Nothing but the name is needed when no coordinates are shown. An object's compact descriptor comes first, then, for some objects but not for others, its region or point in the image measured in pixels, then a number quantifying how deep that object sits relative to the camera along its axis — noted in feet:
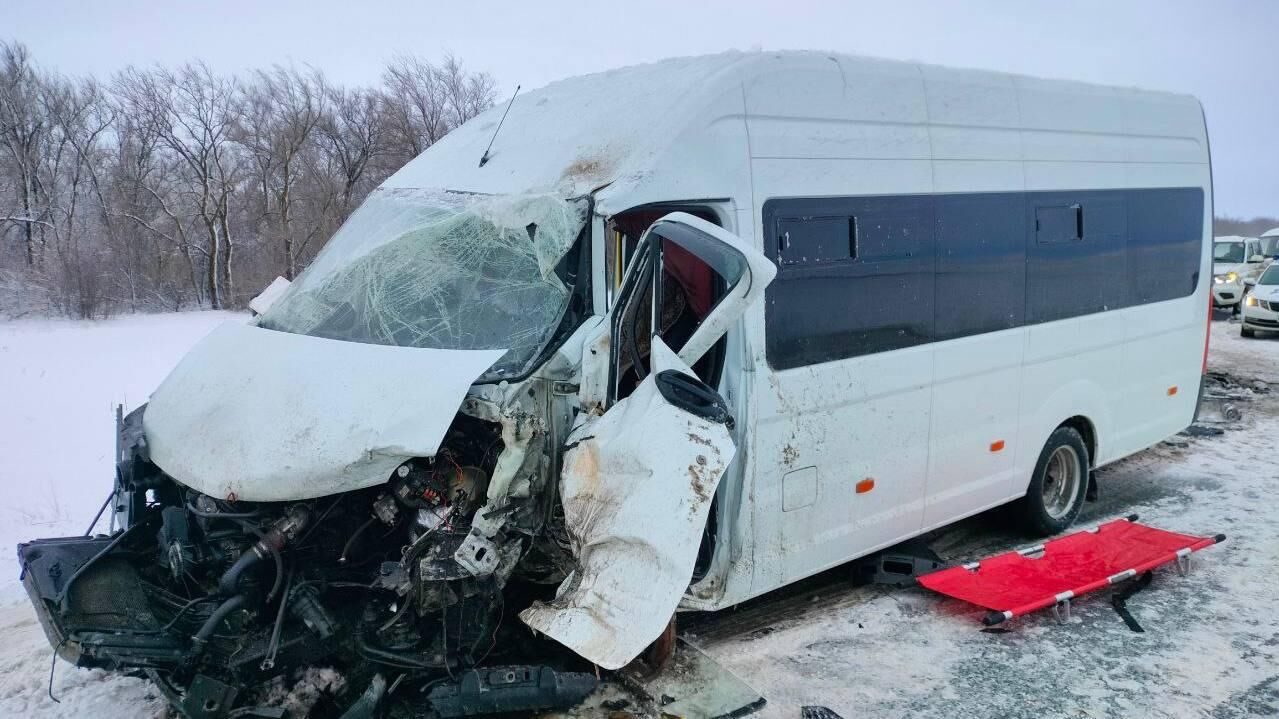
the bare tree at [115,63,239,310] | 89.15
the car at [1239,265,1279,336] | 52.08
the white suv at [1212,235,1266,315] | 66.08
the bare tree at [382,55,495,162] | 83.76
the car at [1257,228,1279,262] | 81.12
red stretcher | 15.93
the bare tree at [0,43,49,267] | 90.17
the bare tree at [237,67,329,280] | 91.04
